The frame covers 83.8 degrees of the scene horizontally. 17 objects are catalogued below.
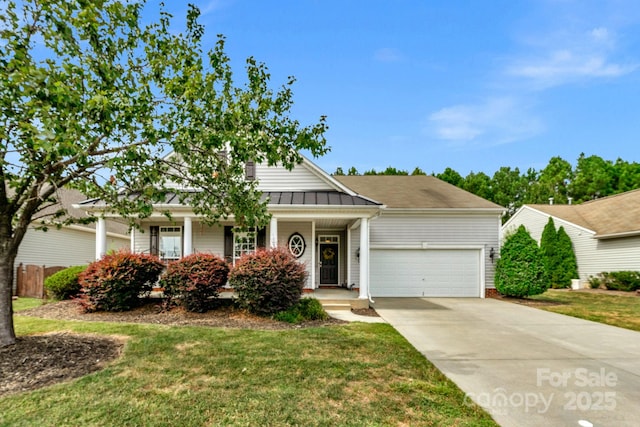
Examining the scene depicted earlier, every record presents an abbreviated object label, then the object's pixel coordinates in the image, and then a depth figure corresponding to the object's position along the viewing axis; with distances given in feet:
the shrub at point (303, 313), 27.50
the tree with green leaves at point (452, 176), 123.03
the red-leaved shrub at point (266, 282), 28.02
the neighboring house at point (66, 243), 47.85
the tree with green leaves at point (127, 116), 12.48
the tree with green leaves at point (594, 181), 121.62
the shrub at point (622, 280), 51.44
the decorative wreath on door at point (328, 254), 48.10
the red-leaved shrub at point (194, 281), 29.40
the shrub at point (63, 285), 35.45
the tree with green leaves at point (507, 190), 129.65
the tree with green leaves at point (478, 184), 124.06
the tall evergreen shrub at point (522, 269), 42.27
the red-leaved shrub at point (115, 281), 29.17
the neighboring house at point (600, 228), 54.13
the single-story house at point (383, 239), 41.27
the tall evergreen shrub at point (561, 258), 62.80
